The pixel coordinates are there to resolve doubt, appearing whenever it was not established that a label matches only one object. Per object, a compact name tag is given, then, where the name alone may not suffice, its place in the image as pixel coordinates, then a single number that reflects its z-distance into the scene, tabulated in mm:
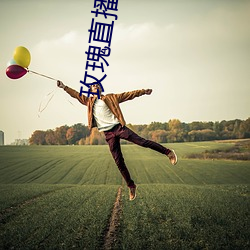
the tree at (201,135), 51781
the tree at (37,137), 54688
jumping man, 6156
